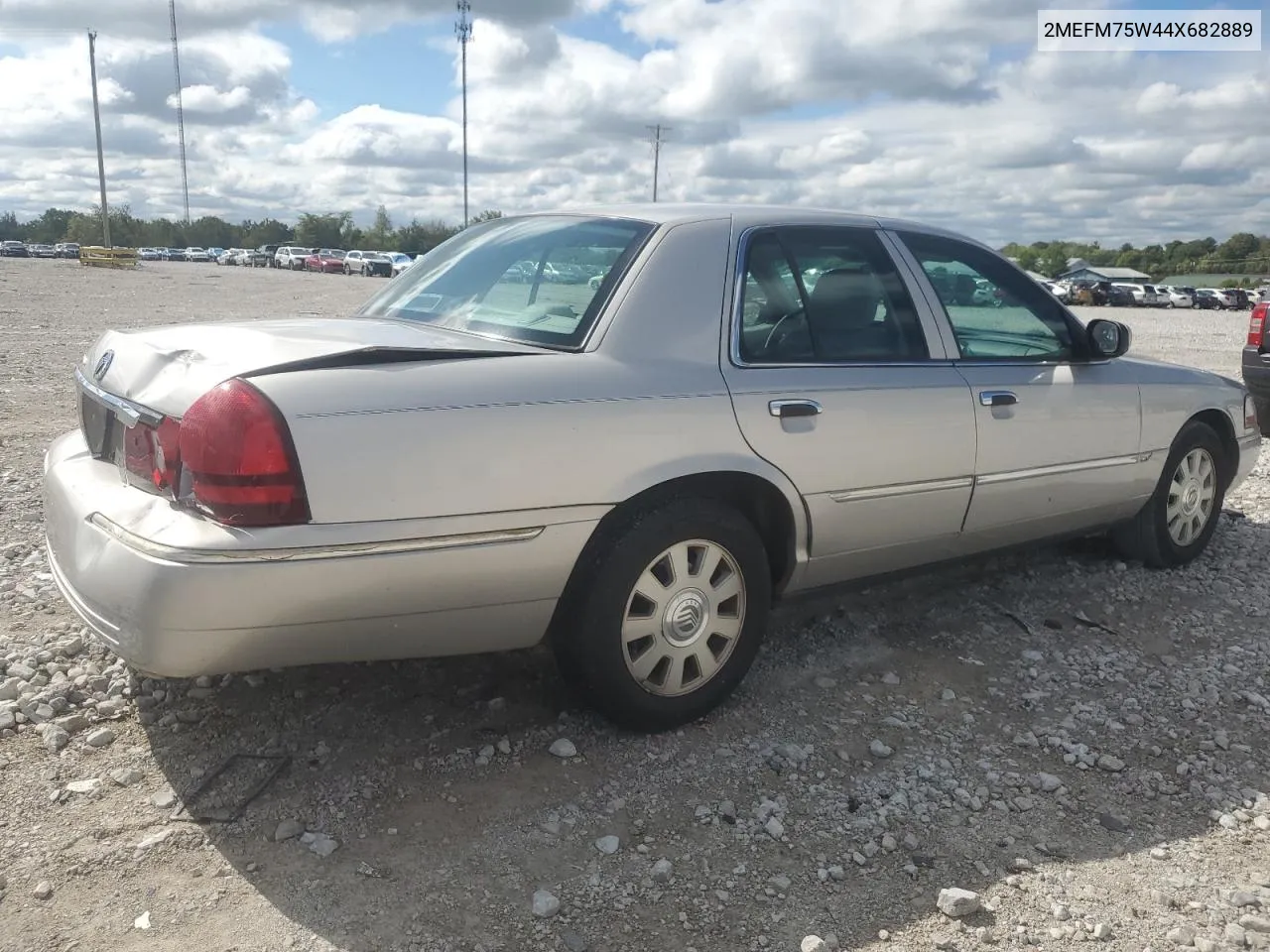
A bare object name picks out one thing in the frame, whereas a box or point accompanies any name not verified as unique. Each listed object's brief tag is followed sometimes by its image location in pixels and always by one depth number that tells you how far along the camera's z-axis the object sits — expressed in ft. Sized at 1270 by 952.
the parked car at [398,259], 193.46
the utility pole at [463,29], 220.84
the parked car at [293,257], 228.84
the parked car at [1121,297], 168.96
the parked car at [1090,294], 163.94
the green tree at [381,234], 371.70
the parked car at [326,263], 215.51
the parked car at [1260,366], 26.43
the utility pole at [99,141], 216.13
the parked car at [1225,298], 177.88
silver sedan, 8.55
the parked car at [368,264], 192.95
